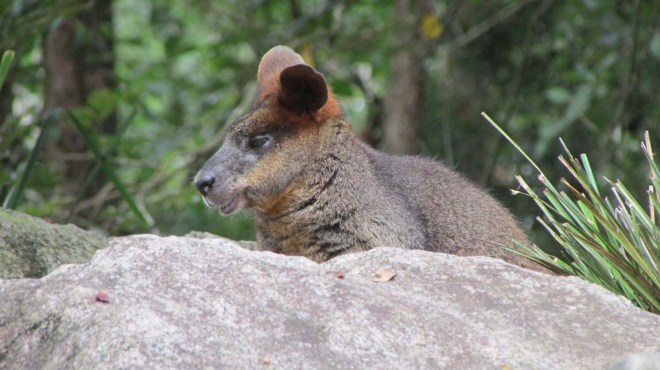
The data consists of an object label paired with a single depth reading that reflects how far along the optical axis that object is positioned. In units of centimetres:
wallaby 1071
